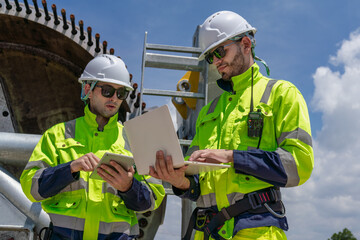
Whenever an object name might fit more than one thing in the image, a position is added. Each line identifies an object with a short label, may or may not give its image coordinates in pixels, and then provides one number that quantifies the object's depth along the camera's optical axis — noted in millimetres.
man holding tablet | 3080
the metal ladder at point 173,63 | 4640
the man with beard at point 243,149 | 2305
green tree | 47125
